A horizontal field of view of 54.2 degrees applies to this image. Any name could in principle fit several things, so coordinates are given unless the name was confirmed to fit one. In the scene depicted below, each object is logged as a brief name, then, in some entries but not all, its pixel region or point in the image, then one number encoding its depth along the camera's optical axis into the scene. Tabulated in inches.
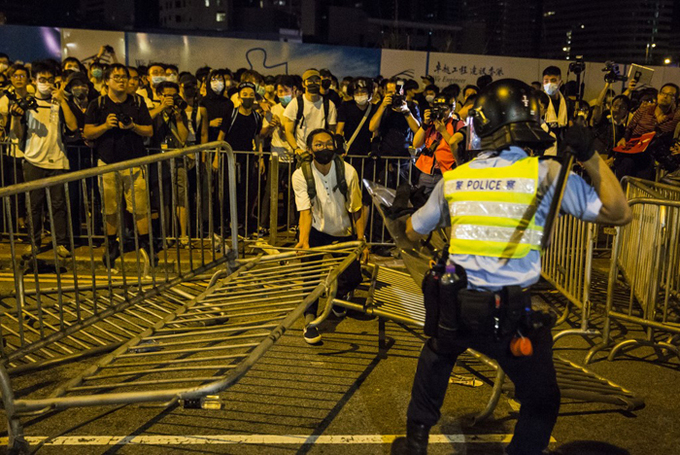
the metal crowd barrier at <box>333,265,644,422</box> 159.3
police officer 111.7
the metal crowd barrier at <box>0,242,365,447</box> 120.0
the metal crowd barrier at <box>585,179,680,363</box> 201.6
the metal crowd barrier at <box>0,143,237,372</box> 153.0
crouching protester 221.6
